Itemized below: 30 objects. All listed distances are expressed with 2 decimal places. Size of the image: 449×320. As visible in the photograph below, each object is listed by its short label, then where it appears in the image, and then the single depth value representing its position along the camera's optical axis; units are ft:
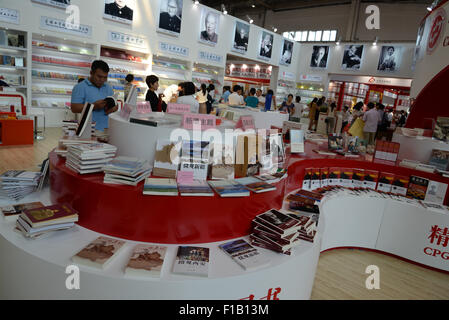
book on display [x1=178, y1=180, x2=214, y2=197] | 5.84
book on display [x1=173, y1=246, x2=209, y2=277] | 5.05
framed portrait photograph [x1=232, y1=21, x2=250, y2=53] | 37.27
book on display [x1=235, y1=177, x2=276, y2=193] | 6.69
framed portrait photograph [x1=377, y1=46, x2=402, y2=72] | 42.14
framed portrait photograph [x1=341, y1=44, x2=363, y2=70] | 45.16
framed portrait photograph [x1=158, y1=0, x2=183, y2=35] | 29.37
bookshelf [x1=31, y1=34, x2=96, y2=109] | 24.16
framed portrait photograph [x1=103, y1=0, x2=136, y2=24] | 25.73
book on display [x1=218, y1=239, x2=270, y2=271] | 5.54
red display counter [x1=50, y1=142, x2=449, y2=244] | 5.75
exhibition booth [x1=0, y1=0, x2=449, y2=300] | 5.19
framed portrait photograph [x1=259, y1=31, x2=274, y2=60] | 41.41
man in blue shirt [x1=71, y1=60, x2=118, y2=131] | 9.78
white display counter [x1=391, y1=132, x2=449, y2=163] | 12.56
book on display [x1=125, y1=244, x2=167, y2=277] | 4.89
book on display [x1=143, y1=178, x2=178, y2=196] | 5.62
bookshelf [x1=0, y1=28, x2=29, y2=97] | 22.18
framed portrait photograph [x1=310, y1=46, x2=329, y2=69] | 47.96
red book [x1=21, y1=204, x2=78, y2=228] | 5.47
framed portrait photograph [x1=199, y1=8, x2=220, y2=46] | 33.27
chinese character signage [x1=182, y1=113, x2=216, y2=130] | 6.86
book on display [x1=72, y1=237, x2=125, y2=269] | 4.96
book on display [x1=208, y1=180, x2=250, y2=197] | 6.14
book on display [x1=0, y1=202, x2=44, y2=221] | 5.99
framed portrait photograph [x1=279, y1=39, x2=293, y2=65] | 45.96
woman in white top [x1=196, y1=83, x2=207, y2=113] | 12.90
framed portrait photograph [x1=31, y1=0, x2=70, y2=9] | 22.55
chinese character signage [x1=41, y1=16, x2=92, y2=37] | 22.95
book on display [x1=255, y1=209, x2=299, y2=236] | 6.26
